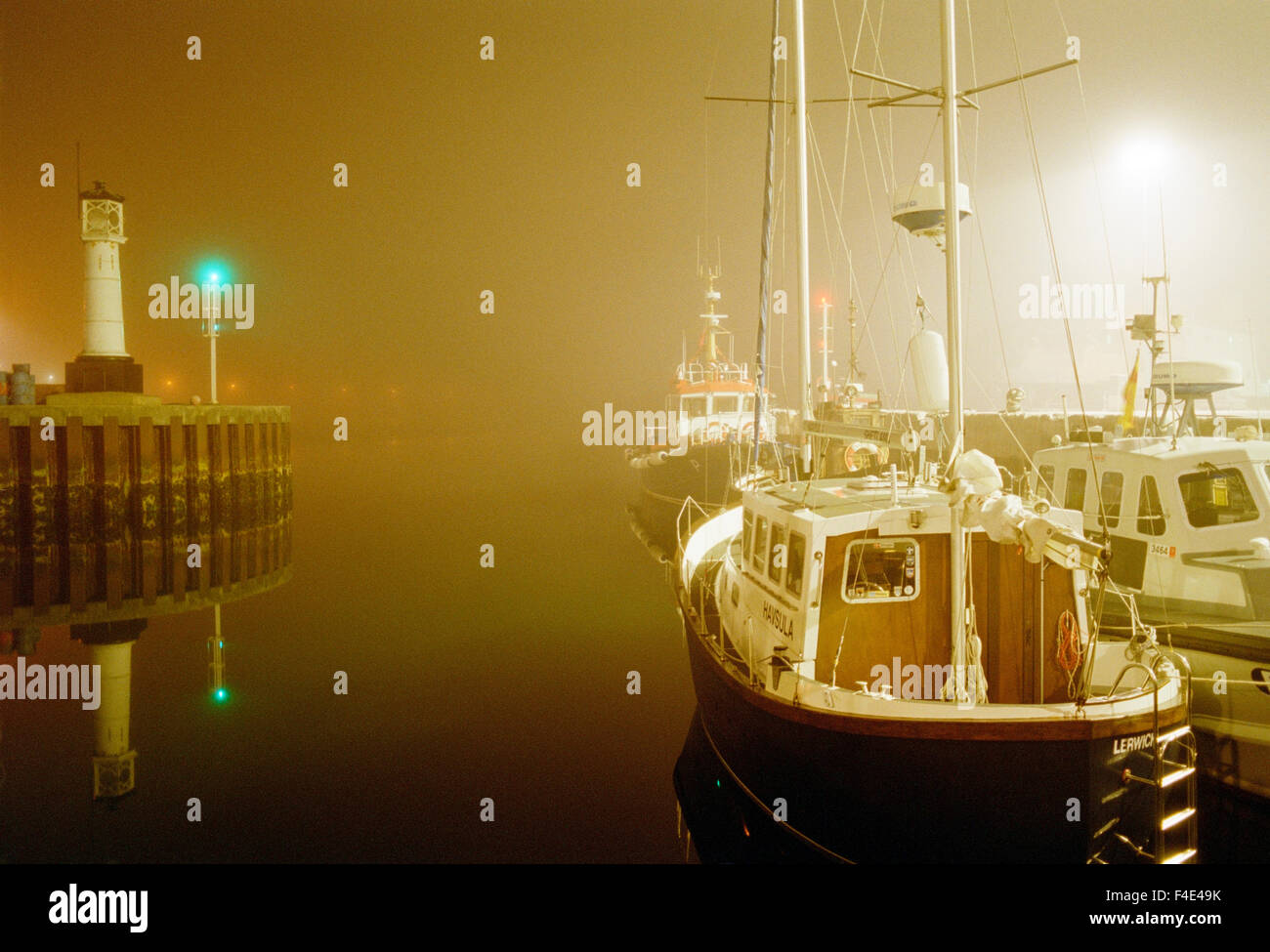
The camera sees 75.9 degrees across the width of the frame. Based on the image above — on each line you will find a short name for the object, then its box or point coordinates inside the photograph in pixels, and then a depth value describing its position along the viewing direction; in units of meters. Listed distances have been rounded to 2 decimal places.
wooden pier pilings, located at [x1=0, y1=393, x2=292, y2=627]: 16.83
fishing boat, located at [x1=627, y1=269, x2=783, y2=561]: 24.02
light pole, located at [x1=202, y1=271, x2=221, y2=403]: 22.48
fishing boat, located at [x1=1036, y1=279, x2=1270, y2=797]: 6.69
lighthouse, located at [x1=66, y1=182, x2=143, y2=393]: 21.89
